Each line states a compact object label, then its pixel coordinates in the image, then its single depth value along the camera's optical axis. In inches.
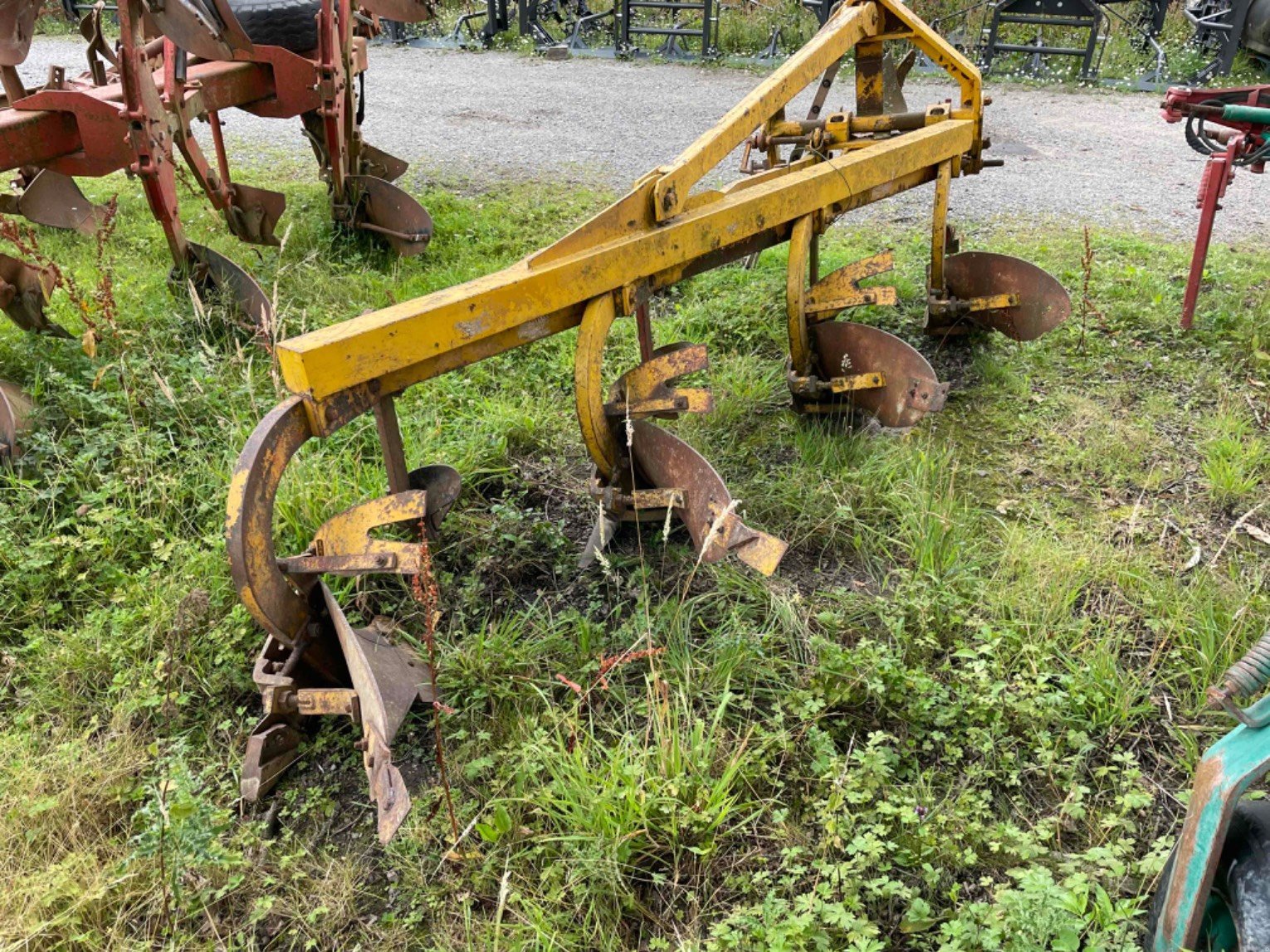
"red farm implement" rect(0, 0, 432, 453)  129.1
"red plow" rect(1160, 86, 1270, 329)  137.9
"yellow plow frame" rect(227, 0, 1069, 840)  81.0
